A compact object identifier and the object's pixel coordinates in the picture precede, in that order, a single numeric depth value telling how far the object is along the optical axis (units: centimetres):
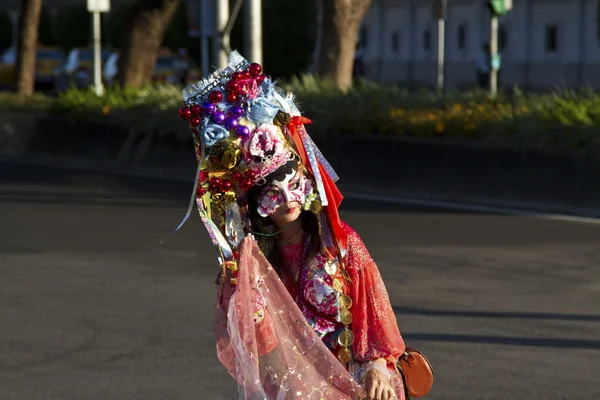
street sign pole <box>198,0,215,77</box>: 1992
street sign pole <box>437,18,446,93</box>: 2740
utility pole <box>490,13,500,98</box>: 2332
